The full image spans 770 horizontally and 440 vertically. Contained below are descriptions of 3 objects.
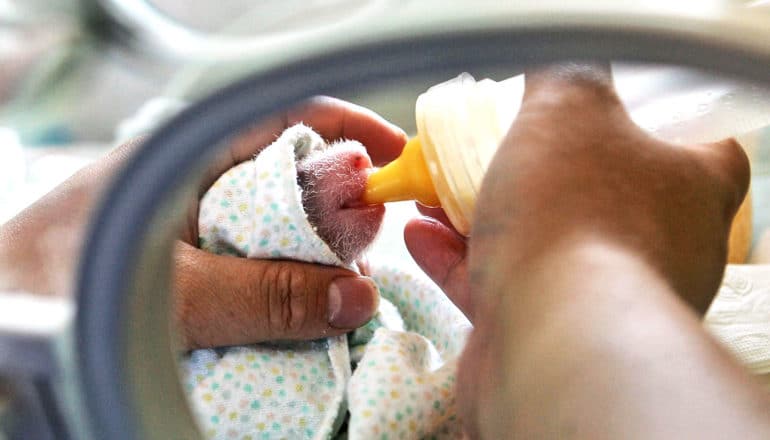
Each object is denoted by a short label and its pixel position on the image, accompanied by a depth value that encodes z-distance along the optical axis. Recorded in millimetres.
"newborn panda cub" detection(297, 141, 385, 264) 405
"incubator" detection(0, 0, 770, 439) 169
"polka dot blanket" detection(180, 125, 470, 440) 382
